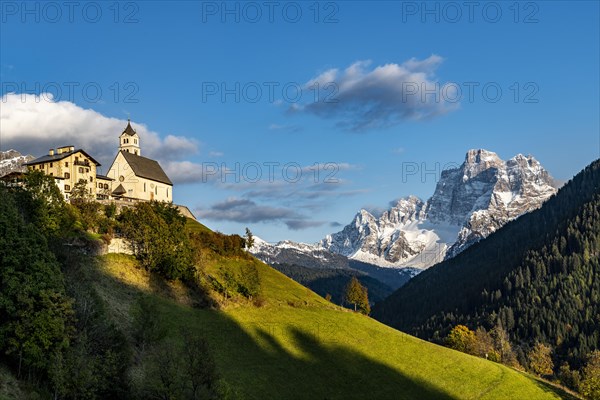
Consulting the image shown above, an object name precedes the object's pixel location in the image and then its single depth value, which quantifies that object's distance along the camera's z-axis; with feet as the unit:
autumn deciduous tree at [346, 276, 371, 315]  551.59
